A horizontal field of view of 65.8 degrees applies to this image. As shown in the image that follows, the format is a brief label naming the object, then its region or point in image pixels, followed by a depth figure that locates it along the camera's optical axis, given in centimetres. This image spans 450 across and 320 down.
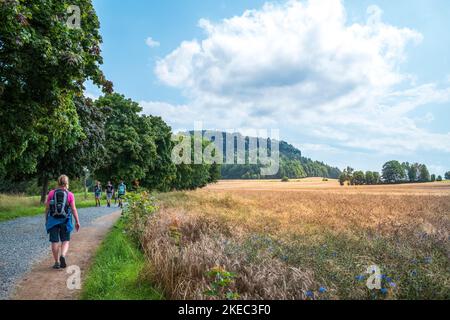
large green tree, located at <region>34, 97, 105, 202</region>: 2287
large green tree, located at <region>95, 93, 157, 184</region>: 3856
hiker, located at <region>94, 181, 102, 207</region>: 2799
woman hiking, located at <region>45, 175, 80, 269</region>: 793
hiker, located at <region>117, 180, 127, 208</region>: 2509
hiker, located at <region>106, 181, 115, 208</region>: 2767
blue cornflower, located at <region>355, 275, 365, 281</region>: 522
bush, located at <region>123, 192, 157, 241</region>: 1123
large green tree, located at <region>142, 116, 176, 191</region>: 4869
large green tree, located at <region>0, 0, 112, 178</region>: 877
